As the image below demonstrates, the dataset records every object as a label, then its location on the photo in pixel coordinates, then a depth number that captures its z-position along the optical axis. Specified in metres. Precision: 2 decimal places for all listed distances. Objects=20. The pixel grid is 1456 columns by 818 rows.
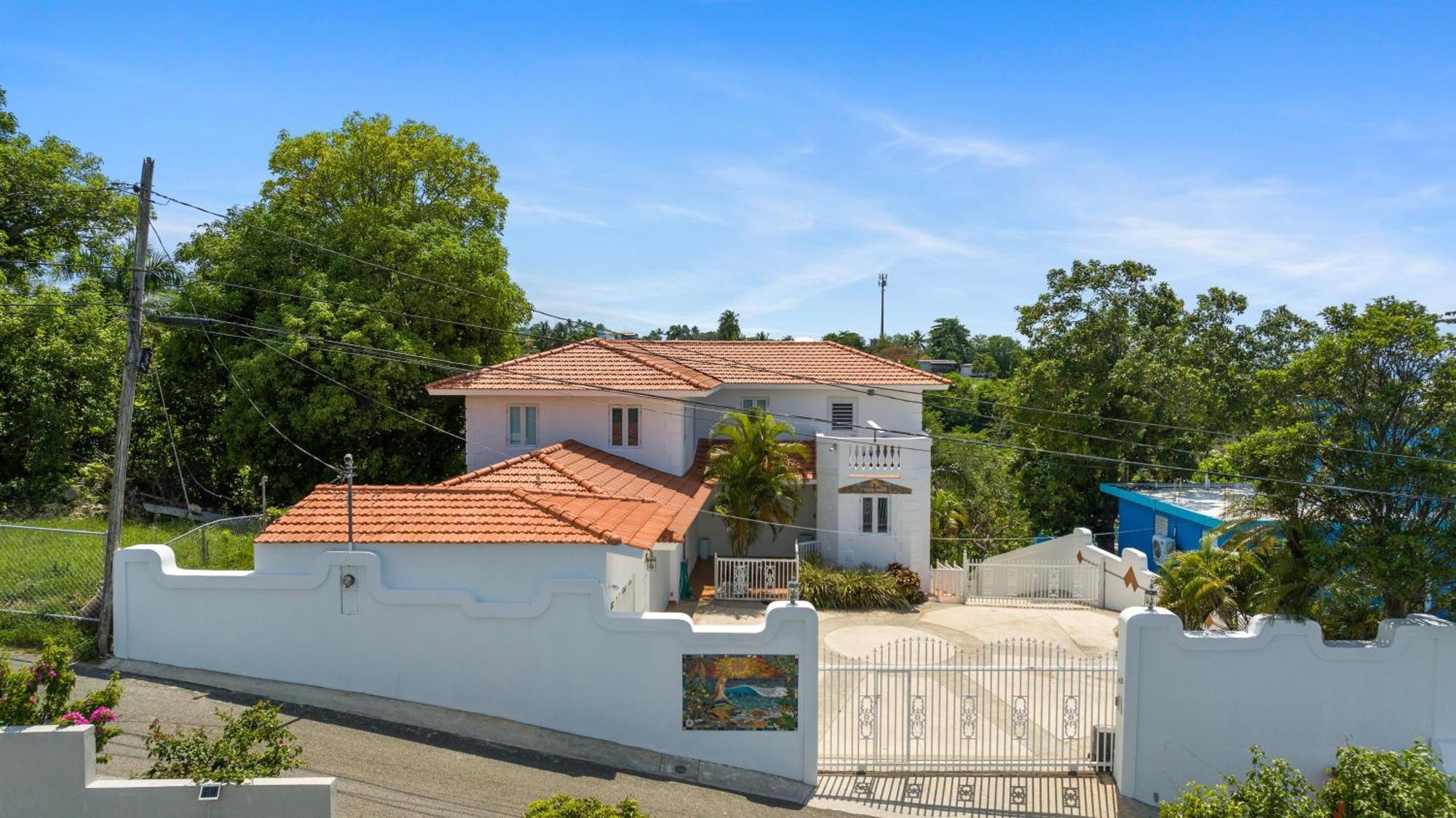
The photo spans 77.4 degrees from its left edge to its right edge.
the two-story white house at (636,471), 12.81
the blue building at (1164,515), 21.77
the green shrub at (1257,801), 7.80
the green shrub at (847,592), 20.56
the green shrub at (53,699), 8.88
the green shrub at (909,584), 21.14
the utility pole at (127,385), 12.71
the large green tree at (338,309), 23.31
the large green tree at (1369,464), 11.39
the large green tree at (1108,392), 28.22
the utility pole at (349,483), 11.87
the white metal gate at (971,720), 12.05
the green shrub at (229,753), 8.49
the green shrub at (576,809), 7.09
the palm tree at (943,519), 26.28
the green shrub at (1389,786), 8.38
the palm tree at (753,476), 22.09
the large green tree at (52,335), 22.28
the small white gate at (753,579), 20.80
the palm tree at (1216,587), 15.23
